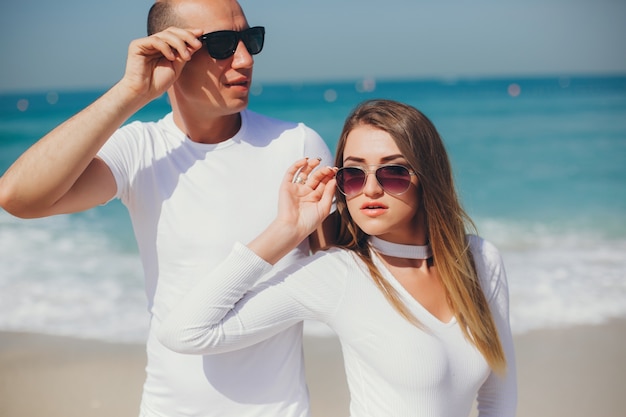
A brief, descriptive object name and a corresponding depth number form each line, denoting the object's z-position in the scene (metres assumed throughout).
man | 2.43
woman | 2.21
